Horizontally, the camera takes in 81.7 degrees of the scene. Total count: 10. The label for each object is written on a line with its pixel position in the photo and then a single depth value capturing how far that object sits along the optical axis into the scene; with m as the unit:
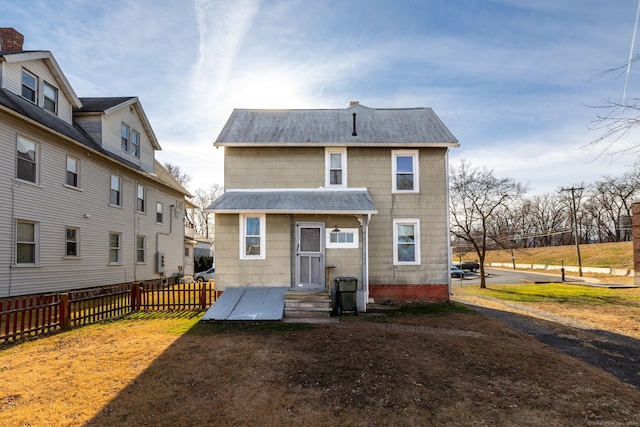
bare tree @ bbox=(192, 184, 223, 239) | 58.85
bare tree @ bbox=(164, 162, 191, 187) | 51.86
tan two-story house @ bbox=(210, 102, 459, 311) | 12.45
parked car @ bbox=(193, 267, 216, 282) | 29.87
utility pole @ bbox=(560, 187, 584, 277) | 35.33
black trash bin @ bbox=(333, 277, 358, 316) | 11.14
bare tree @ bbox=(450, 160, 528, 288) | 23.94
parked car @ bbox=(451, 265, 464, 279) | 34.44
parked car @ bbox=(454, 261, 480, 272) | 43.94
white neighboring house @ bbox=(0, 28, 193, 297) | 12.27
